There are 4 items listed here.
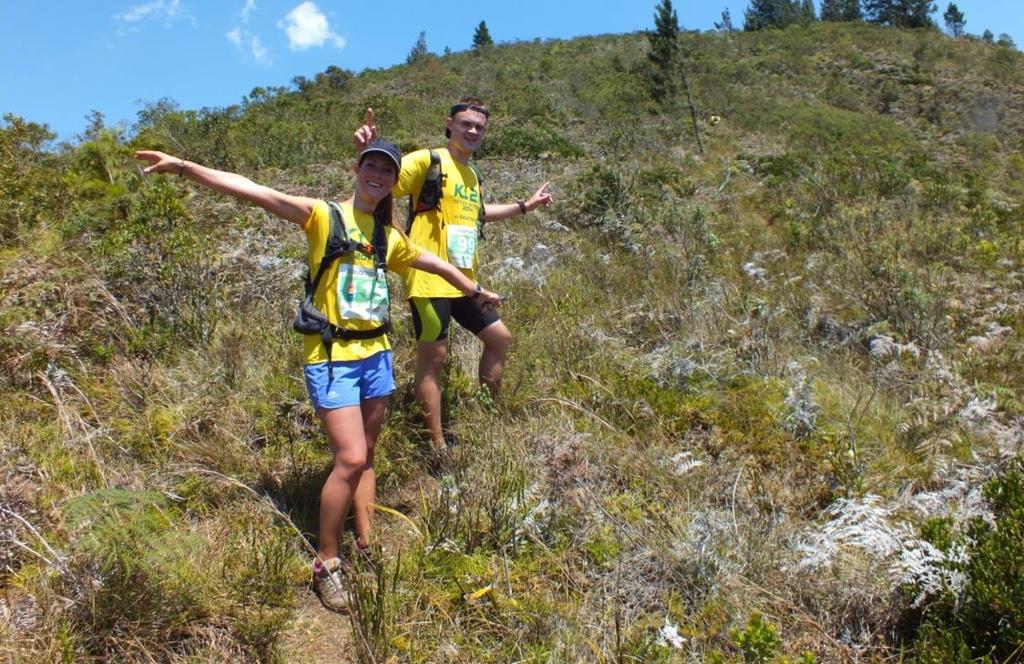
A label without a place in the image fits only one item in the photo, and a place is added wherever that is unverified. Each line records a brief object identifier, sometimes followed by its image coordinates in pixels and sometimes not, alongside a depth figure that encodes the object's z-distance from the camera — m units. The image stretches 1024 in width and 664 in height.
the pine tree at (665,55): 18.33
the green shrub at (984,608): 2.02
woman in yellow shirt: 2.51
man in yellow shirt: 3.33
